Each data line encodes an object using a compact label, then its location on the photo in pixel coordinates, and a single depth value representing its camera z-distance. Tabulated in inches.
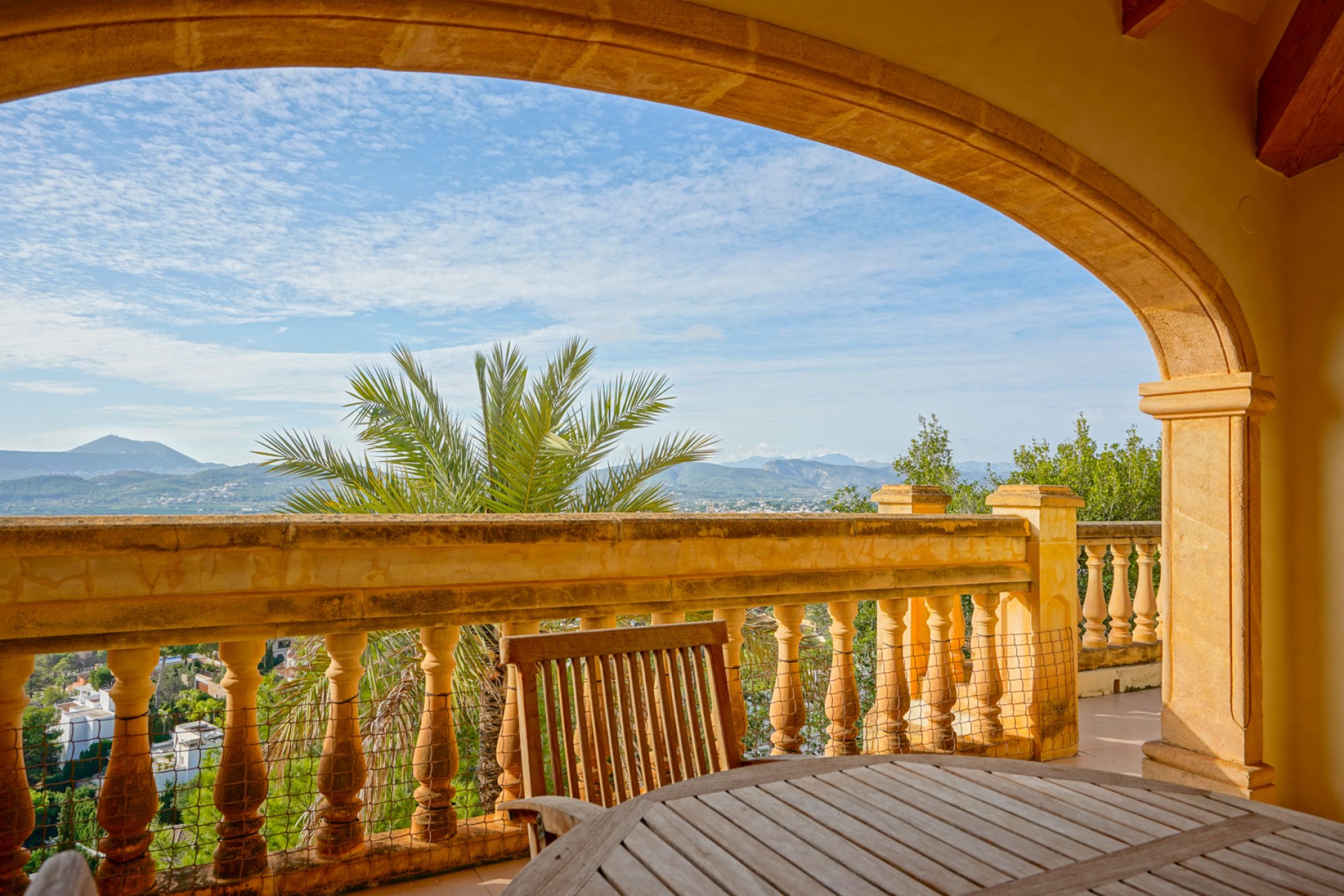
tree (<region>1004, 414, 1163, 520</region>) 514.3
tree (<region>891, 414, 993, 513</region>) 557.6
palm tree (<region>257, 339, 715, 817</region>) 271.0
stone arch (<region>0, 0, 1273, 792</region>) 70.9
